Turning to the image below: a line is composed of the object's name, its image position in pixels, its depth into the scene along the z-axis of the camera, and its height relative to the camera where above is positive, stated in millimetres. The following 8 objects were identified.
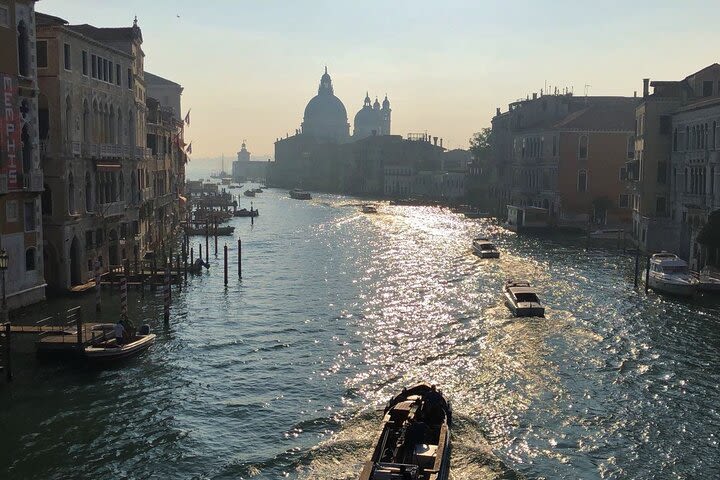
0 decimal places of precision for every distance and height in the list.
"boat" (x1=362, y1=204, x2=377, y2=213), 114625 -4479
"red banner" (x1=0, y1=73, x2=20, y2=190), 33875 +2014
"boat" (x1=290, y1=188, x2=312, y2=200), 154125 -3481
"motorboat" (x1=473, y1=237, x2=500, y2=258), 59875 -5480
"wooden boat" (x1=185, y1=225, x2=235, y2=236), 80706 -5608
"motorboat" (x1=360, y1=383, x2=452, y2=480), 18094 -6783
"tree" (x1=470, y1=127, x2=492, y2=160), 125438 +5986
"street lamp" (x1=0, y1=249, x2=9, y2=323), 31391 -4172
